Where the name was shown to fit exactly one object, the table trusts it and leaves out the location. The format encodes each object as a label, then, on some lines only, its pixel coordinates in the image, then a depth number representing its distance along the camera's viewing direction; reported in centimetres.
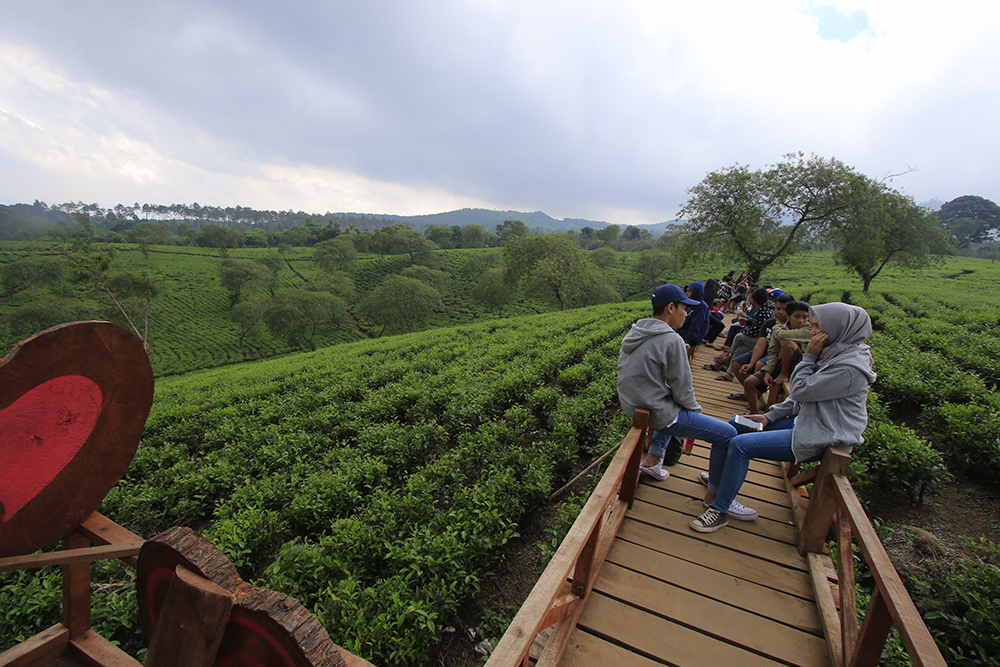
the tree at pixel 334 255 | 7264
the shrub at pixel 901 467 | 429
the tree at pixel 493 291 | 4949
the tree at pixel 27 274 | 5084
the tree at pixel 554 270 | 3862
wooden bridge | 226
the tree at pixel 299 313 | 4709
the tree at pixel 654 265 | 6631
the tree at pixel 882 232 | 2302
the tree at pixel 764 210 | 2358
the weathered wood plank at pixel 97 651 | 228
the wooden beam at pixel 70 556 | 178
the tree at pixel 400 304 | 4934
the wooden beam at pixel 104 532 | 221
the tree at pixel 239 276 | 5762
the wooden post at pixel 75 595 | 229
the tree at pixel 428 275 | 6388
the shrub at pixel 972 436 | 462
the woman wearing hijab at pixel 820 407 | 336
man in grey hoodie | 378
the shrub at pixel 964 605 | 274
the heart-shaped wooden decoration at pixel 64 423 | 183
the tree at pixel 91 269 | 3050
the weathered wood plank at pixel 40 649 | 205
